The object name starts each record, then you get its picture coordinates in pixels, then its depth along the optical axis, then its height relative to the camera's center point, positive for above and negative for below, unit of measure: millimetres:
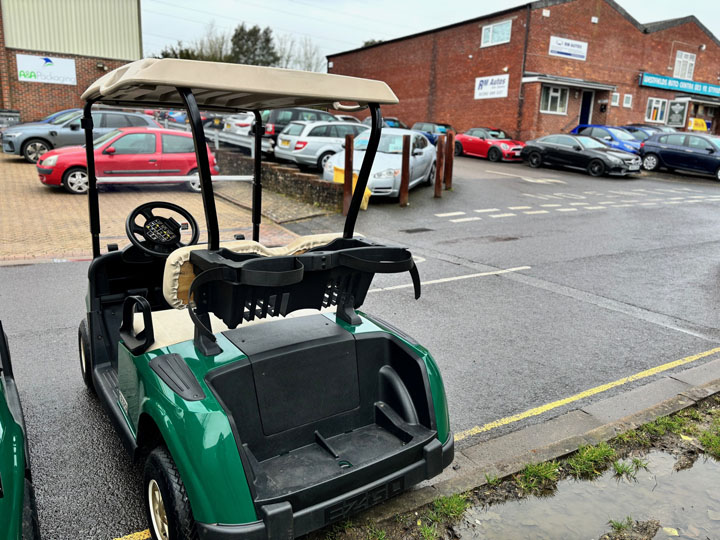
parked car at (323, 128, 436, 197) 12695 -674
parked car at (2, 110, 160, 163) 15266 -421
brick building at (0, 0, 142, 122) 23531 +2996
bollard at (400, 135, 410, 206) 12375 -872
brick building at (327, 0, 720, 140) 27047 +3650
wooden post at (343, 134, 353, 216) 11758 -893
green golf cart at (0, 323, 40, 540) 1842 -1255
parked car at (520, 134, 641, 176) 19094 -472
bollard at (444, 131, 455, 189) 14453 -590
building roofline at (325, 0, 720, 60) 26297 +6193
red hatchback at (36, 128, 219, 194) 12219 -797
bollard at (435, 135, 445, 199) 13672 -732
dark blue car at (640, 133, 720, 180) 19688 -225
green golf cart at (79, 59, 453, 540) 2244 -1137
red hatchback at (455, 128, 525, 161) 23109 -302
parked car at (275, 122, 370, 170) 14883 -325
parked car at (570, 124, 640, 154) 21781 +267
